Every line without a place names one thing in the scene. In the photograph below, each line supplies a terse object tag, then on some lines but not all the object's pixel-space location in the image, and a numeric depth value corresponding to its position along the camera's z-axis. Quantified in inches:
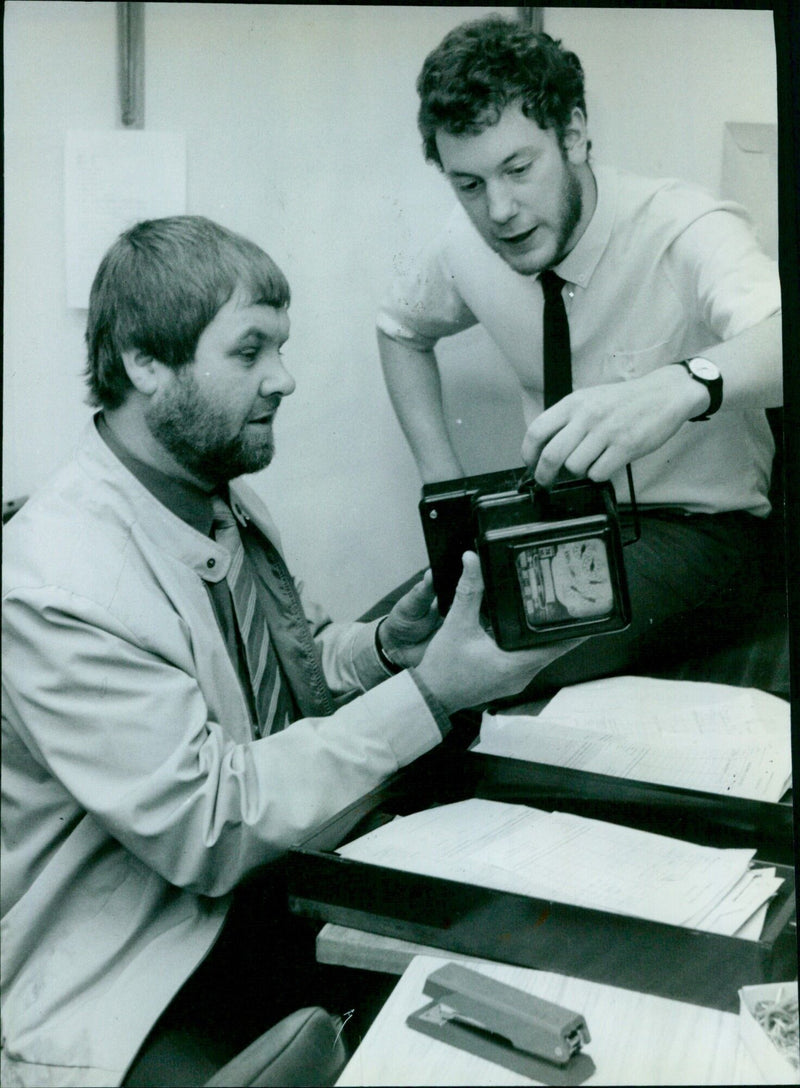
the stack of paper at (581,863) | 48.4
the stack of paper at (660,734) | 57.6
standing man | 56.2
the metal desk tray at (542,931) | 45.6
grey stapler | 41.8
